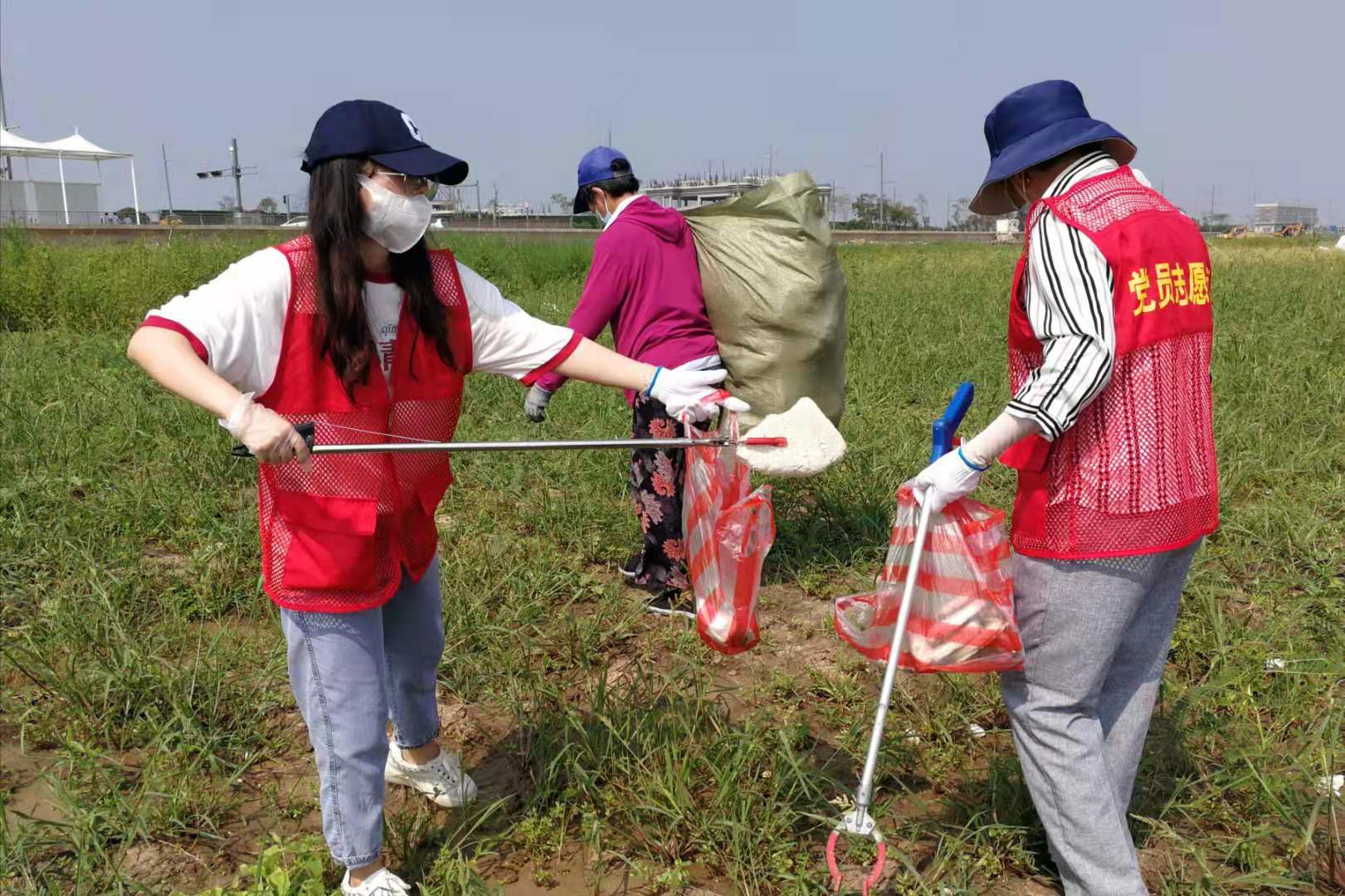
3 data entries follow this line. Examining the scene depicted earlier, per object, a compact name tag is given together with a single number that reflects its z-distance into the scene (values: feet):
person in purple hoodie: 10.75
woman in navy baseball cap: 5.41
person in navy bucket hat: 5.19
